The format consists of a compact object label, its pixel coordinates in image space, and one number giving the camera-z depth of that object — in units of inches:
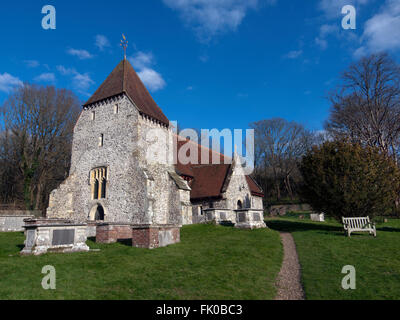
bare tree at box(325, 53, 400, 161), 999.6
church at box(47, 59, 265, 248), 765.9
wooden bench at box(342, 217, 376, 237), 542.6
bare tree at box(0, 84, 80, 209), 1128.8
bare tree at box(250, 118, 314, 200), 1695.4
